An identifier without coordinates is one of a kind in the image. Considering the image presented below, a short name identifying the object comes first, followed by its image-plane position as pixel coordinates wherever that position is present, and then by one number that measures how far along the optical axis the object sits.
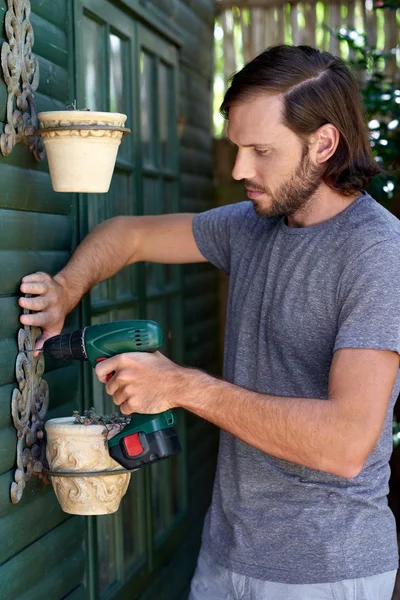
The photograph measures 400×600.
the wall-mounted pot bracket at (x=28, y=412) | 2.43
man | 2.19
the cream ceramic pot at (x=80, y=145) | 2.25
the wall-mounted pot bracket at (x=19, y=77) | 2.31
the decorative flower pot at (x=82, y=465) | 2.32
